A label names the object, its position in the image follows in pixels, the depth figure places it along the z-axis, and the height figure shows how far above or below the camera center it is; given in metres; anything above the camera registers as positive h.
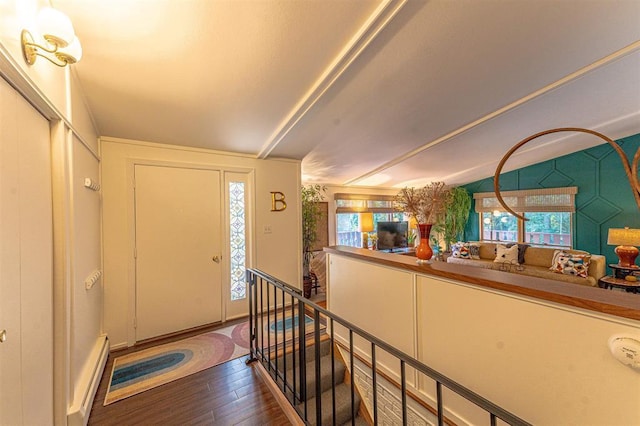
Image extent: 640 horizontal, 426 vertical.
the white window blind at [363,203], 6.33 +0.23
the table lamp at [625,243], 3.88 -0.54
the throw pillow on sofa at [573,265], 3.82 -0.87
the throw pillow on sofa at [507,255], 4.86 -0.89
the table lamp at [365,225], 6.55 -0.36
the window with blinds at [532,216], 5.52 -0.16
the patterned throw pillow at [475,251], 5.53 -0.91
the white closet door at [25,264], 1.03 -0.23
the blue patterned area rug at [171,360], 2.12 -1.45
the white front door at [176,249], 2.85 -0.43
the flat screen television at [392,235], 6.77 -0.66
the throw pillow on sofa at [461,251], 5.53 -0.92
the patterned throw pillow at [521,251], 4.86 -0.81
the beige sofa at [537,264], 3.81 -1.02
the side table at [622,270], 3.93 -1.00
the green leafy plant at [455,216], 7.19 -0.16
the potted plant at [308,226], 4.87 -0.27
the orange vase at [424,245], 2.00 -0.28
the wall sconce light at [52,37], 1.07 +0.78
